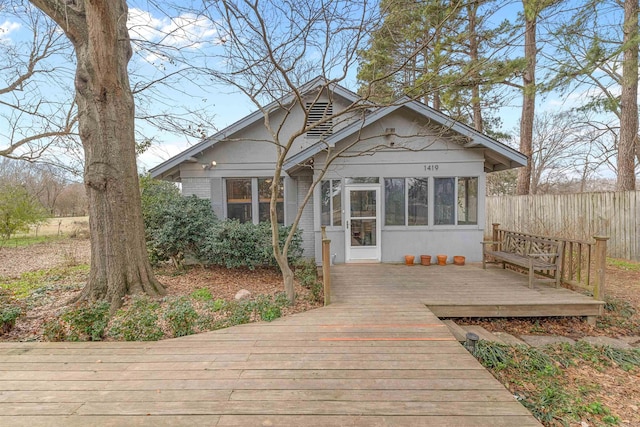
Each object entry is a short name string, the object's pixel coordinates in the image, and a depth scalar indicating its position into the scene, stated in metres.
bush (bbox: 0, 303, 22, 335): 3.58
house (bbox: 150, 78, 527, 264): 7.40
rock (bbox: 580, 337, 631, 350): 4.01
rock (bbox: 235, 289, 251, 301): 5.67
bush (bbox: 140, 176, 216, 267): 7.17
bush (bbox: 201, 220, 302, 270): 6.91
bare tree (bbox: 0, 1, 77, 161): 6.70
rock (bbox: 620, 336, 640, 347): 4.09
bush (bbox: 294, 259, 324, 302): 5.60
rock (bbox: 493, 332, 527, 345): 4.01
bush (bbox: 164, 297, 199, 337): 3.50
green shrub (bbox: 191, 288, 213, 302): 5.44
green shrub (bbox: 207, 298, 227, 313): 4.44
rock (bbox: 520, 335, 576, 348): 4.10
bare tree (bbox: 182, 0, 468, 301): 4.27
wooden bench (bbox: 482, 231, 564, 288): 5.28
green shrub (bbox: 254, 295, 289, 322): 3.98
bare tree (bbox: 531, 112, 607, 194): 13.42
